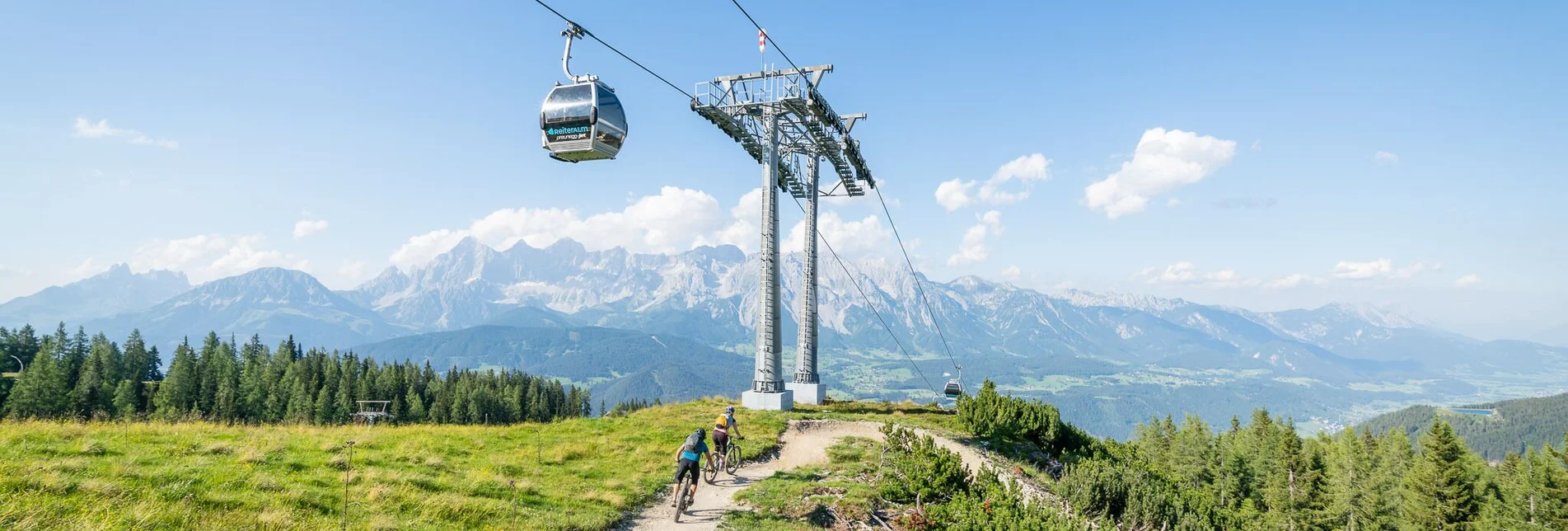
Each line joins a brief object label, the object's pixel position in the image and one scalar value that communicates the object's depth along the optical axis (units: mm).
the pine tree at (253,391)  92438
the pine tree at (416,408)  101062
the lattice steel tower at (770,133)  31734
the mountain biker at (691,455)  15047
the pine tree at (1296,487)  67000
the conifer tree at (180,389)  87625
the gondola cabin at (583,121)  15055
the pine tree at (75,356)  93438
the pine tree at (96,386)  85000
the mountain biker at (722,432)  18641
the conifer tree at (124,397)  85088
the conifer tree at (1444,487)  57188
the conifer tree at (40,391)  79750
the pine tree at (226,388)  88625
